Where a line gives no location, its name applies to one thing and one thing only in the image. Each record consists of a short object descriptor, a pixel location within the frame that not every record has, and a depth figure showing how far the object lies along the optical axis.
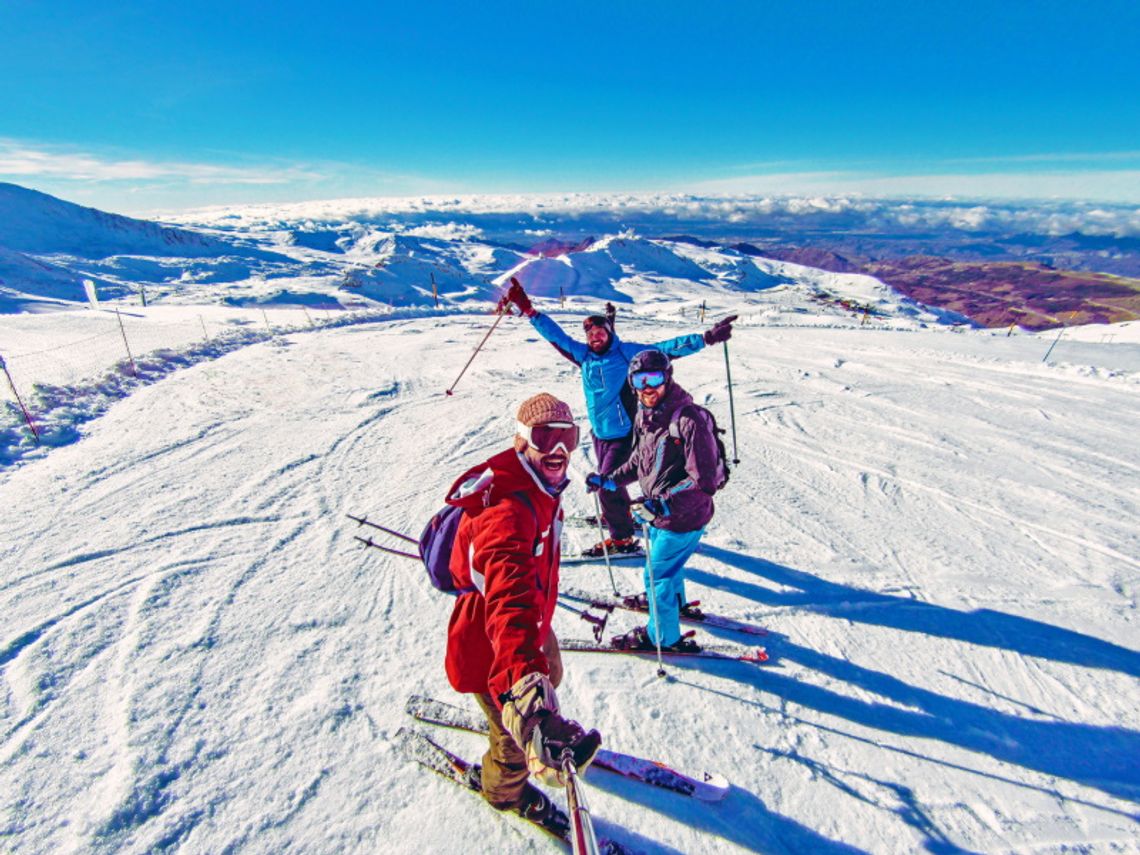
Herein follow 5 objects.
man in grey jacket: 3.23
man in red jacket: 1.75
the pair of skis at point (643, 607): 4.08
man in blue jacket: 4.63
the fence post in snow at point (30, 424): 6.91
